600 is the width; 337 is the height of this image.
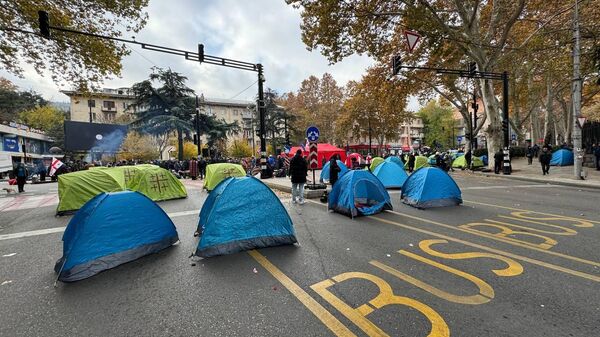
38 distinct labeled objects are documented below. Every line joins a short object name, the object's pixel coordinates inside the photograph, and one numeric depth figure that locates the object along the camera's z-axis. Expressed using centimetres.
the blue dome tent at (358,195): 725
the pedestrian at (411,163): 2010
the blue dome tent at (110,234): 394
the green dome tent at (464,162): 2178
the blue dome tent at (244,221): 457
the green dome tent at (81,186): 890
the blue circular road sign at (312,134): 999
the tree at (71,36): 1086
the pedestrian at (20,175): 1552
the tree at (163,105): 3241
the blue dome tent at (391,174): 1244
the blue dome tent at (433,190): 801
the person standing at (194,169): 2142
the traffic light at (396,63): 1345
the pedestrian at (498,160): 1850
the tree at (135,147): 4212
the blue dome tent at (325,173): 1605
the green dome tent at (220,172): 1334
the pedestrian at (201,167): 2207
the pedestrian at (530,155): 2192
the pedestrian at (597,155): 1744
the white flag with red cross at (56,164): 1540
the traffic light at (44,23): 838
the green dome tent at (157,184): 1080
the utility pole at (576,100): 1336
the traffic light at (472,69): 1555
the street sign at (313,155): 1002
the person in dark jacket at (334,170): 1105
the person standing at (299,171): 908
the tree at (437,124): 6531
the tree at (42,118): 5456
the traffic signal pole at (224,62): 846
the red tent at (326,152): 2811
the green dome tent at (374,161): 1890
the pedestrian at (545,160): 1627
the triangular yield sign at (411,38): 1253
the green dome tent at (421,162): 1959
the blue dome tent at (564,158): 1961
